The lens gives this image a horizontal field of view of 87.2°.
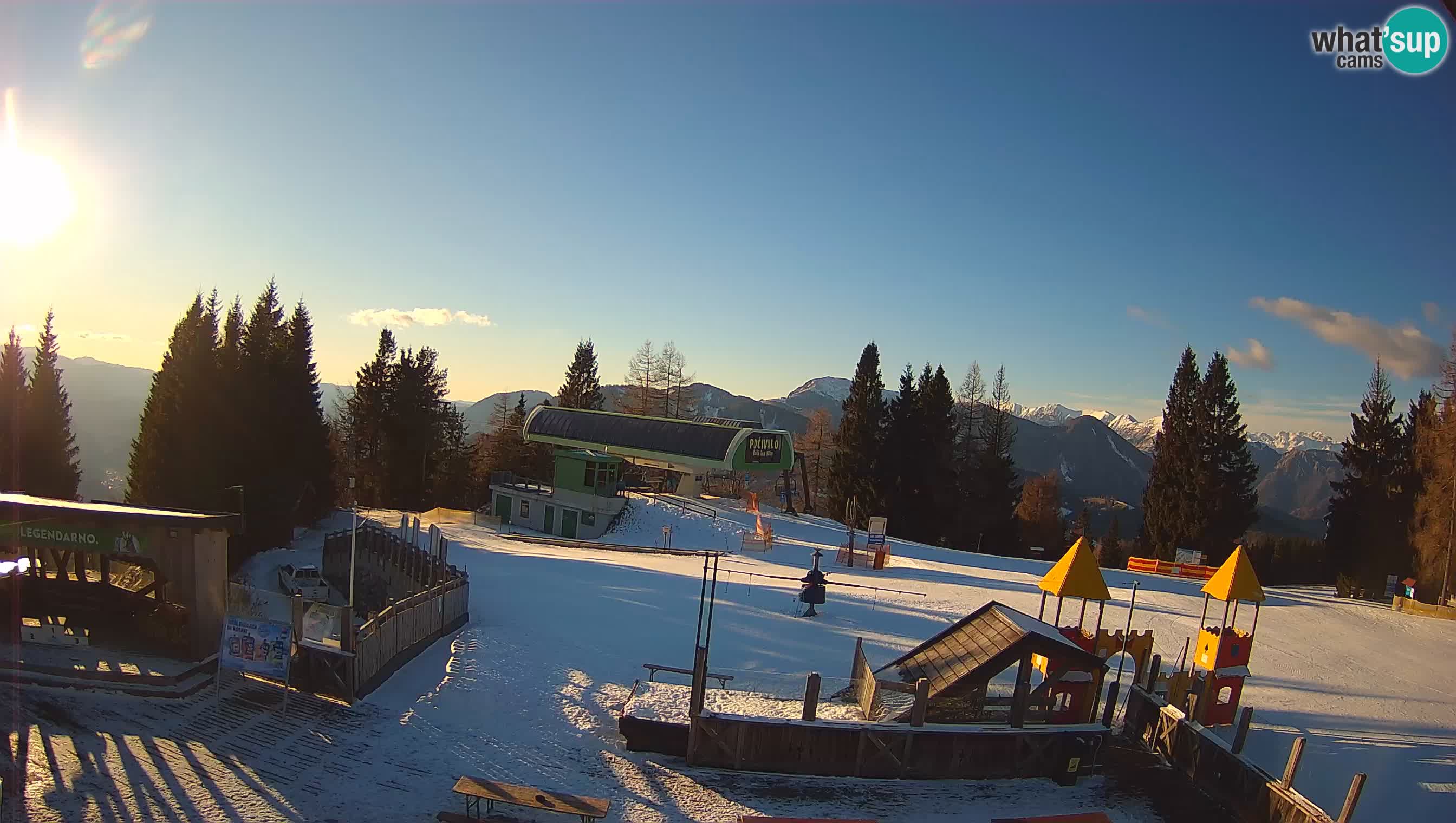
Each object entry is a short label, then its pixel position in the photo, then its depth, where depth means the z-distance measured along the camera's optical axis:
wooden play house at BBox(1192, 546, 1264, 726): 14.76
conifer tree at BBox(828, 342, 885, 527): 51.62
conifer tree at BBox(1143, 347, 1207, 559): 46.28
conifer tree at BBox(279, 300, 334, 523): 39.06
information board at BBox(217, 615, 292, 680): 12.53
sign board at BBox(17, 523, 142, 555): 13.32
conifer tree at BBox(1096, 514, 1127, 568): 52.19
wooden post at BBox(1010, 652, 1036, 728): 12.88
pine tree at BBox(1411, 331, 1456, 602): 32.44
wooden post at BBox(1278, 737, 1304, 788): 10.90
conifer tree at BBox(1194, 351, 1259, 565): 45.56
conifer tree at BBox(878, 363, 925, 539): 50.72
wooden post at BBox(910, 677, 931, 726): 12.35
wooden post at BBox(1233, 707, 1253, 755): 12.27
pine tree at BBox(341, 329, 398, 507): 52.41
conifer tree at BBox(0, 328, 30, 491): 41.22
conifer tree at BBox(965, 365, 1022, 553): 52.53
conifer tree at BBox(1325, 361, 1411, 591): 42.12
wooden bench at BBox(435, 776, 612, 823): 9.52
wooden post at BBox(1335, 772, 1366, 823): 9.66
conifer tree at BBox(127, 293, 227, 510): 34.12
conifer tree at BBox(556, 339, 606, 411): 67.44
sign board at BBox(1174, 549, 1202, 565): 33.28
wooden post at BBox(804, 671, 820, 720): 12.28
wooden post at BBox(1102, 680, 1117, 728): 12.91
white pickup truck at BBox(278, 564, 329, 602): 25.48
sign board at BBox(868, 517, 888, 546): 31.33
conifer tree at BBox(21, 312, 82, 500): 42.38
